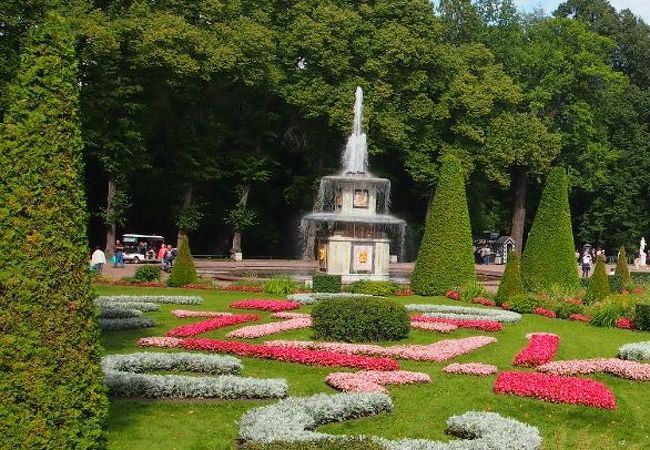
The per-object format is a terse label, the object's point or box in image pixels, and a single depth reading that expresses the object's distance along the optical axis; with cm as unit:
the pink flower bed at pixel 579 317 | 2069
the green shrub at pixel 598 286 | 2298
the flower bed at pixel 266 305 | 2054
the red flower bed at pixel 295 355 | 1281
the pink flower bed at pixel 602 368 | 1286
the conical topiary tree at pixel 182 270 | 2675
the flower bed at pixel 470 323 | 1794
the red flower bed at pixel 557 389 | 1076
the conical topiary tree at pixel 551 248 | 2588
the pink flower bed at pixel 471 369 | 1266
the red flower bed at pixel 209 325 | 1576
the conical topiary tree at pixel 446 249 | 2594
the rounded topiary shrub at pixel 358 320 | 1538
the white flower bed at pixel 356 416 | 821
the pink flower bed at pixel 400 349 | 1393
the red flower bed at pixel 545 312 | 2145
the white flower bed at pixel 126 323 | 1623
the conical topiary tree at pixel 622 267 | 3131
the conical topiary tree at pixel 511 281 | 2297
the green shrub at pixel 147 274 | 2753
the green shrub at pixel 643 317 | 1900
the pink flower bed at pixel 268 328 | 1576
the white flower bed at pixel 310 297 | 2200
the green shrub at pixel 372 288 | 2512
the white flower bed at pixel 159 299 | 2144
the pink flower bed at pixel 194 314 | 1867
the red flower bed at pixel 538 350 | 1352
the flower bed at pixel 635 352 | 1447
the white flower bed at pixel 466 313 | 1952
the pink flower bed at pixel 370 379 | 1109
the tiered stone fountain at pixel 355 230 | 2928
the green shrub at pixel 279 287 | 2534
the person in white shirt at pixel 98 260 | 3064
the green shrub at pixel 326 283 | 2472
